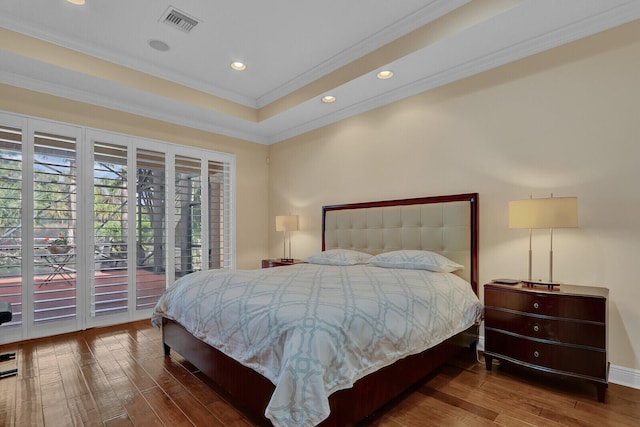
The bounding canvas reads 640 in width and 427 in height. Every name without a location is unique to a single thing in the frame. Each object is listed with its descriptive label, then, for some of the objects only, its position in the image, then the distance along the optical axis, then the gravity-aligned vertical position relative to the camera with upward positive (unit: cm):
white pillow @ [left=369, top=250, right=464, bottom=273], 281 -44
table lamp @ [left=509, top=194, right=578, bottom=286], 219 +0
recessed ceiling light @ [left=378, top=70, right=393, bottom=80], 316 +139
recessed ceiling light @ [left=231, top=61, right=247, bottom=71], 351 +164
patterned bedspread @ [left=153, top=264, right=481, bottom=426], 139 -61
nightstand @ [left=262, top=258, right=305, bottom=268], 440 -68
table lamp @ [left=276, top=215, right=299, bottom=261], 451 -13
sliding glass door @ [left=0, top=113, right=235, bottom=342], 318 -10
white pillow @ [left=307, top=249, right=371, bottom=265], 346 -49
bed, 145 -66
